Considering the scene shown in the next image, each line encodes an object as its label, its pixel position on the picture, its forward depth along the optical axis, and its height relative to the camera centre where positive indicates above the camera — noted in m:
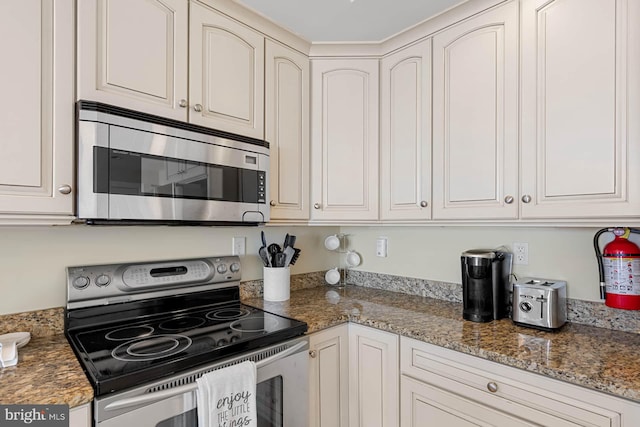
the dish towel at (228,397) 1.08 -0.60
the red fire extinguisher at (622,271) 1.33 -0.23
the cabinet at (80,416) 0.89 -0.53
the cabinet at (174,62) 1.21 +0.60
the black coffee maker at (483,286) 1.55 -0.33
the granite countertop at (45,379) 0.88 -0.46
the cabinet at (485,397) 1.04 -0.62
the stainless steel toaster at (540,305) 1.40 -0.38
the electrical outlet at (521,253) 1.68 -0.20
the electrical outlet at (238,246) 1.92 -0.19
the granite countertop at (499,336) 1.06 -0.48
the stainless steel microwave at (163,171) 1.16 +0.16
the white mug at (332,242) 2.32 -0.20
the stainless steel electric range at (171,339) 1.01 -0.47
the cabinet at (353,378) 1.53 -0.76
